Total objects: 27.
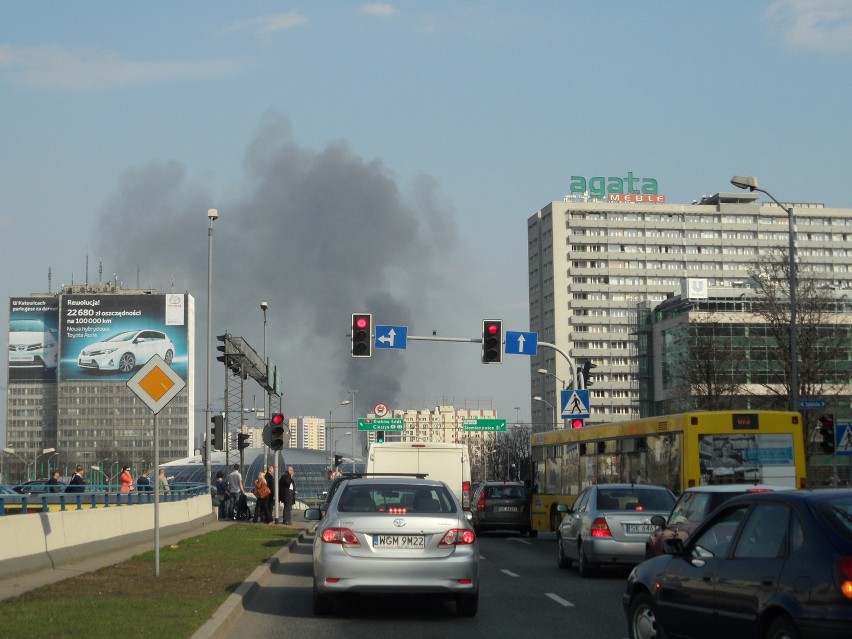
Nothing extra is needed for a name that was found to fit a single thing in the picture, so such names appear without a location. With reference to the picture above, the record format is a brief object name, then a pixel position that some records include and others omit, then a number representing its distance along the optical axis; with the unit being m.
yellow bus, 24.00
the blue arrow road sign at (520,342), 37.38
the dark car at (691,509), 15.41
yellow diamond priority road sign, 16.42
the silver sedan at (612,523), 18.91
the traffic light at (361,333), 32.34
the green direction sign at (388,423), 79.81
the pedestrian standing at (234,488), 43.94
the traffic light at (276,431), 36.19
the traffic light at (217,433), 38.59
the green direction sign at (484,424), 83.69
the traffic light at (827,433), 30.83
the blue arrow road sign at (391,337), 37.53
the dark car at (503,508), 35.97
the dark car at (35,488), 37.66
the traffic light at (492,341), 33.12
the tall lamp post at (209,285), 45.50
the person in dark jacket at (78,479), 36.04
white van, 30.97
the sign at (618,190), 164.00
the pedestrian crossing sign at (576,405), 35.72
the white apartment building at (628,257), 161.50
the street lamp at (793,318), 35.97
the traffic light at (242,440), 44.20
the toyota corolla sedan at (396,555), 12.91
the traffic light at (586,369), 40.22
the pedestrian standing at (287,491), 39.38
